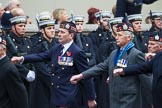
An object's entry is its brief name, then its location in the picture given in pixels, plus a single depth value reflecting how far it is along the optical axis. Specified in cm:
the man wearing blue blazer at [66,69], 1640
